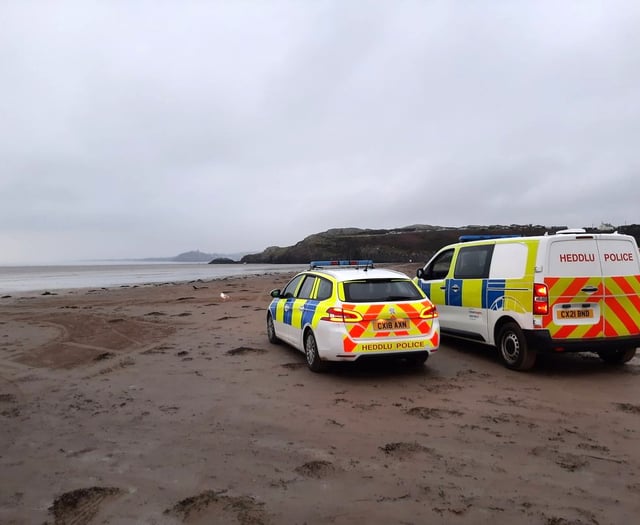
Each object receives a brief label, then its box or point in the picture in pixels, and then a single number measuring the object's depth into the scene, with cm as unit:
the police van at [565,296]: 715
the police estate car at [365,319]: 716
